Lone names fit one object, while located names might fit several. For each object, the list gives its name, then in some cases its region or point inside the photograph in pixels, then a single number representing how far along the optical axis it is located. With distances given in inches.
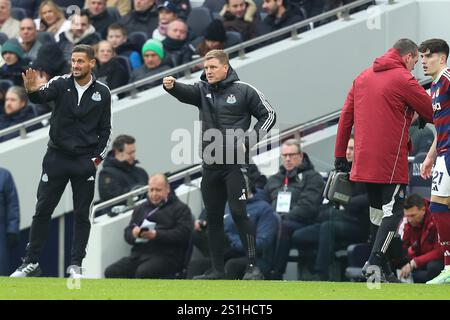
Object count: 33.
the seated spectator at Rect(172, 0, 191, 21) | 793.9
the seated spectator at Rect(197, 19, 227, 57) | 739.4
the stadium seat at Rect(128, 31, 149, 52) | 780.0
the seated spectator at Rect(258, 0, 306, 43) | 772.6
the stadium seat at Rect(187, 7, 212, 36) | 791.1
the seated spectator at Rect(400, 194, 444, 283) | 576.1
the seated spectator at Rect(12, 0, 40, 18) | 872.9
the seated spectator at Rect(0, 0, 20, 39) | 832.3
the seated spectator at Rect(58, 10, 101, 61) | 774.5
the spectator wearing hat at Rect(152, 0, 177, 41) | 780.0
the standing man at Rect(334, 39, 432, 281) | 489.1
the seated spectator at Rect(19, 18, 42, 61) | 794.2
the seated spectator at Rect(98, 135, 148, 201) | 684.7
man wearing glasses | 625.0
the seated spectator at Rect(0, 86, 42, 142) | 727.7
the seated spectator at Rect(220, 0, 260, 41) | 772.6
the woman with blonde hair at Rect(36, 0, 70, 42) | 800.9
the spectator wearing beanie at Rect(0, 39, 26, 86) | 770.8
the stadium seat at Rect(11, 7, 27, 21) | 858.1
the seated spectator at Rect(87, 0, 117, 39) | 802.8
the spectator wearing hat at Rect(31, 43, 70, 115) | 745.0
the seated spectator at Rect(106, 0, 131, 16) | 835.4
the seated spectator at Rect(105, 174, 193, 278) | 633.0
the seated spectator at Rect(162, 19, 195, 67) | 758.5
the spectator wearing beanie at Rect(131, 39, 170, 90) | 745.0
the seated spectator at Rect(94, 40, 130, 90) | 744.3
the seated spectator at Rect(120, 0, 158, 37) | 801.6
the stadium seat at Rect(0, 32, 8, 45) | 817.9
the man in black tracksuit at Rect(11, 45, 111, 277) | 513.3
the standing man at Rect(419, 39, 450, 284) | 483.2
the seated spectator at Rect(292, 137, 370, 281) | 616.1
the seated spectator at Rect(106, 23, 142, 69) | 772.0
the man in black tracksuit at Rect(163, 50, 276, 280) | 522.6
